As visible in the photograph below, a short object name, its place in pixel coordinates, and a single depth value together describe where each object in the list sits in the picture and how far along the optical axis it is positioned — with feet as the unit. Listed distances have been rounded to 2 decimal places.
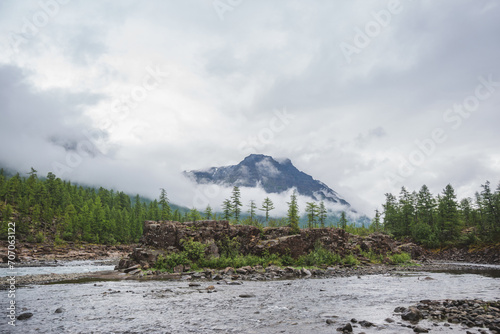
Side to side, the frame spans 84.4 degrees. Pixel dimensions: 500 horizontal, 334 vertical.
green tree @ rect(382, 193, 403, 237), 368.36
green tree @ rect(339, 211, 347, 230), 332.90
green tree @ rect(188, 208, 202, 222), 335.71
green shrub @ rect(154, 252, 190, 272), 146.72
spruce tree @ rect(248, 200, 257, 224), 317.59
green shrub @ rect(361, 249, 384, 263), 220.53
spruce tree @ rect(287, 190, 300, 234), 201.57
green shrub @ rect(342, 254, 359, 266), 192.25
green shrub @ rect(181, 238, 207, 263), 156.50
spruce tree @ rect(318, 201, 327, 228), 324.97
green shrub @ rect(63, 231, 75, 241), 378.53
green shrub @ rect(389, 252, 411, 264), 225.15
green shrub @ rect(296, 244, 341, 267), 180.24
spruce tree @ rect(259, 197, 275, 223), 293.98
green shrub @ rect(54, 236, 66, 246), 347.36
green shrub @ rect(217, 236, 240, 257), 171.79
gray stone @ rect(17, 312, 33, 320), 55.64
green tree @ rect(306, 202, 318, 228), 294.46
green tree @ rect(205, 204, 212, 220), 332.55
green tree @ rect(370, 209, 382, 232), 370.55
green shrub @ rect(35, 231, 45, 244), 336.08
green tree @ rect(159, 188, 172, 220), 311.19
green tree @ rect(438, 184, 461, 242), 307.48
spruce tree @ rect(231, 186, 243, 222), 299.99
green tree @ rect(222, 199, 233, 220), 296.88
